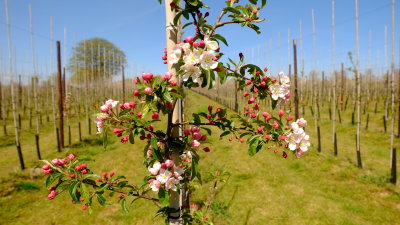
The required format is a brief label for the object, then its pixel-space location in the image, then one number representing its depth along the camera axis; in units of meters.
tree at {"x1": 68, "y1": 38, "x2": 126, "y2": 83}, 35.39
